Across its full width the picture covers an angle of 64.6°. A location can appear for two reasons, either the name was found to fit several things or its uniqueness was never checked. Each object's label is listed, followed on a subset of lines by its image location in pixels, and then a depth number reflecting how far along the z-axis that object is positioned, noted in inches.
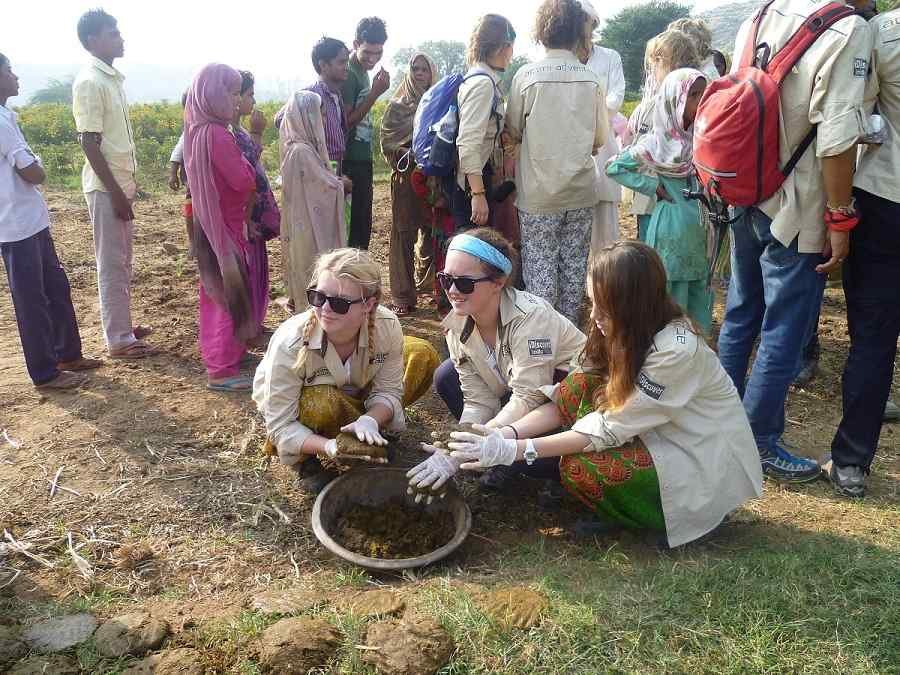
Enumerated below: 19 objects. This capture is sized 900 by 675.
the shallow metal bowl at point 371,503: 92.3
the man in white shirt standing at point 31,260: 145.3
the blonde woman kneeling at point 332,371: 105.3
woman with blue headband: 102.8
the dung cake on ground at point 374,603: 83.6
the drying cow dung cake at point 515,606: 80.7
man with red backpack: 94.8
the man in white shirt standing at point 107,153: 156.6
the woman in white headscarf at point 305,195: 163.3
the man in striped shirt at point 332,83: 177.8
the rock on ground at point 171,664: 77.0
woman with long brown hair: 89.5
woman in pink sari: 143.1
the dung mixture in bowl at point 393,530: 103.1
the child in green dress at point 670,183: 132.0
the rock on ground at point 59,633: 82.8
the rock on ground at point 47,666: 78.3
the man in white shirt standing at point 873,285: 98.3
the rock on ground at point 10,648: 80.4
